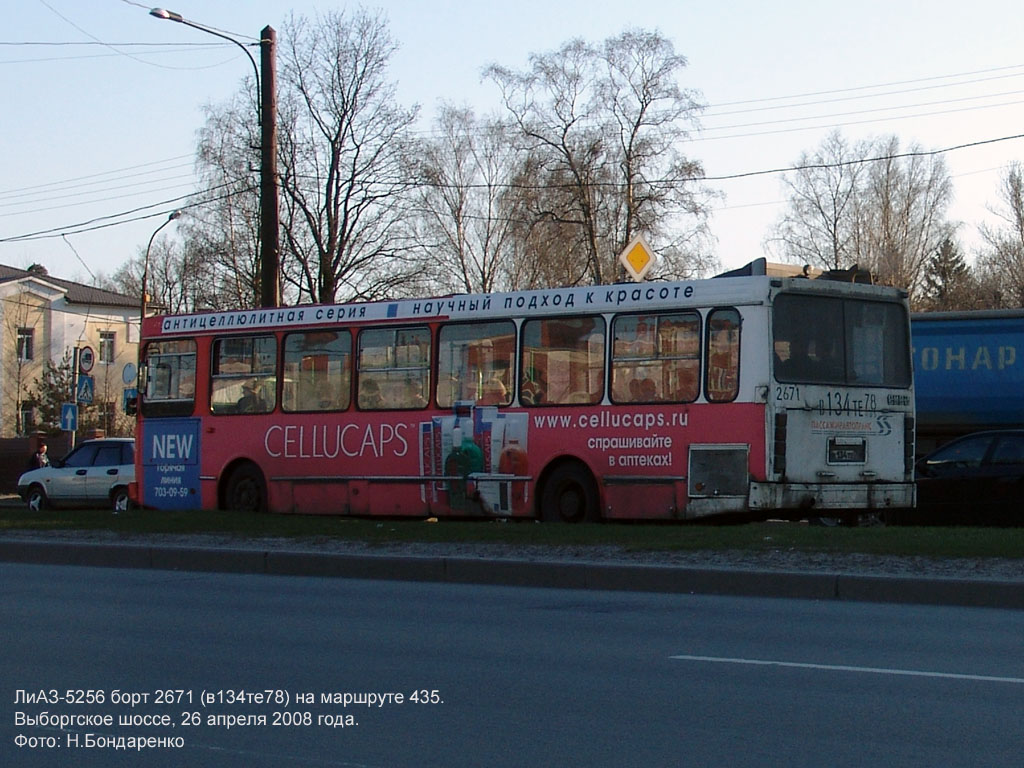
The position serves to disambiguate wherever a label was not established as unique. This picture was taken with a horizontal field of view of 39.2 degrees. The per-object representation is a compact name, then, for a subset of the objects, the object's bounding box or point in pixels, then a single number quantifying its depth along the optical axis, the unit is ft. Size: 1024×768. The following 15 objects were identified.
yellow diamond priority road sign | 67.67
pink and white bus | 53.72
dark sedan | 59.93
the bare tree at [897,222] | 221.05
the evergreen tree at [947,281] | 232.32
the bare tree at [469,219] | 176.04
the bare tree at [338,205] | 159.63
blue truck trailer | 77.71
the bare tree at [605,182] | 168.55
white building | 234.79
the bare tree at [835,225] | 219.61
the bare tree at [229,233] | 159.33
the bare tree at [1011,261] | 219.20
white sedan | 97.25
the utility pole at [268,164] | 75.77
